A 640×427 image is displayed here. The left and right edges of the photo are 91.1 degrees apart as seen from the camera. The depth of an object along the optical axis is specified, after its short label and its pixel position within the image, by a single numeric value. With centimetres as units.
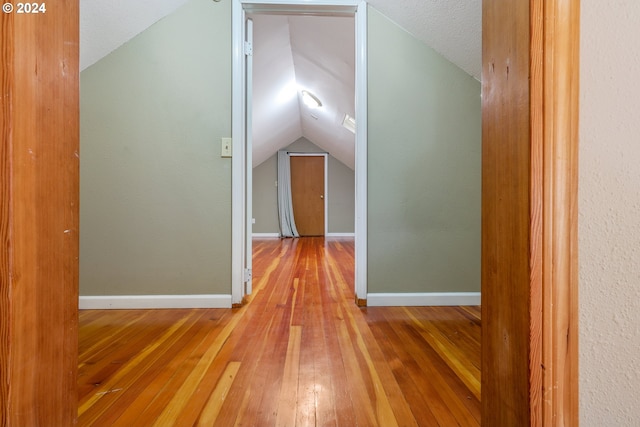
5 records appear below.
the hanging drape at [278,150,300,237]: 643
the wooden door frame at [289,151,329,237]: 658
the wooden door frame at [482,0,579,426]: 44
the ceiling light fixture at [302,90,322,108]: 409
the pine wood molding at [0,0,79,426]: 46
